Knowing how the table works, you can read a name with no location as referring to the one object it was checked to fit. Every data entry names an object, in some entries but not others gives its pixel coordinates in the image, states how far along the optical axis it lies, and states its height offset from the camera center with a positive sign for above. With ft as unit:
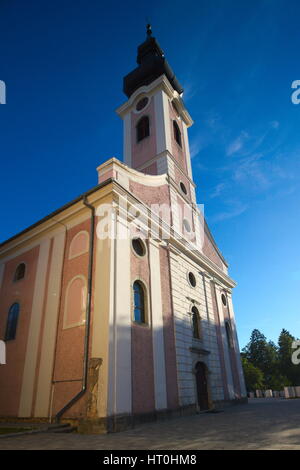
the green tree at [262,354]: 215.31 +21.97
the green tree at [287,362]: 197.06 +14.49
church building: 31.07 +9.30
